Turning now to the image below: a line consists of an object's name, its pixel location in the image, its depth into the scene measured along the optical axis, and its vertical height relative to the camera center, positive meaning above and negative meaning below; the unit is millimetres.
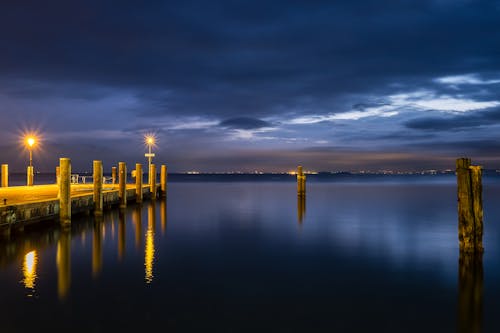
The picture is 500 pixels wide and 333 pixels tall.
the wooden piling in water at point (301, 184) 51500 -1457
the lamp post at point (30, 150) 39541 +1836
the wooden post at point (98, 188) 26845 -983
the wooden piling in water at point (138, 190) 39938 -1606
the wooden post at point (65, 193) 21656 -1001
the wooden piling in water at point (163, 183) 51781 -1242
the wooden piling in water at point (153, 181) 45969 -888
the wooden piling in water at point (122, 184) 33844 -902
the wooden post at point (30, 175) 39509 -203
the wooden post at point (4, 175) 37094 -135
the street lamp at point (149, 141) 48647 +3736
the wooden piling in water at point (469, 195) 16703 -921
